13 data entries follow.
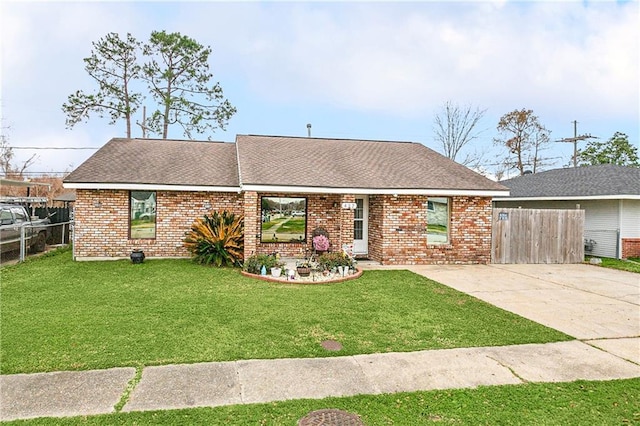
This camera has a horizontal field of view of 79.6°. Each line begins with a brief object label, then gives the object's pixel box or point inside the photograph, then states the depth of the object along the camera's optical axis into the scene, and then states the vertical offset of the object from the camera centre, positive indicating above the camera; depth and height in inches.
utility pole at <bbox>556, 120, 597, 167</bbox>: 1049.4 +221.9
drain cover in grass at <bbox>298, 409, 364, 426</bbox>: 129.0 -70.2
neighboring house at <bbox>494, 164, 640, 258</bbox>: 568.1 +27.8
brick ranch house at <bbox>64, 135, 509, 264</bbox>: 448.1 +13.0
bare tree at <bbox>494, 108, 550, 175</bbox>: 1272.1 +266.8
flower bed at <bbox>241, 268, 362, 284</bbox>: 355.9 -61.2
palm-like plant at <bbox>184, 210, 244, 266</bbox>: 425.7 -31.6
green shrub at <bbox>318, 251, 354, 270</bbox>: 394.7 -48.1
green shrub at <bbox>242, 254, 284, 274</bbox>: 384.2 -50.5
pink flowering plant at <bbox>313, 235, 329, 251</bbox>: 438.6 -33.0
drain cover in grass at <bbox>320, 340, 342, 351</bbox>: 196.1 -68.1
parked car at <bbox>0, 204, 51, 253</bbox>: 435.2 -23.7
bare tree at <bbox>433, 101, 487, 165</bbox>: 1186.6 +282.8
